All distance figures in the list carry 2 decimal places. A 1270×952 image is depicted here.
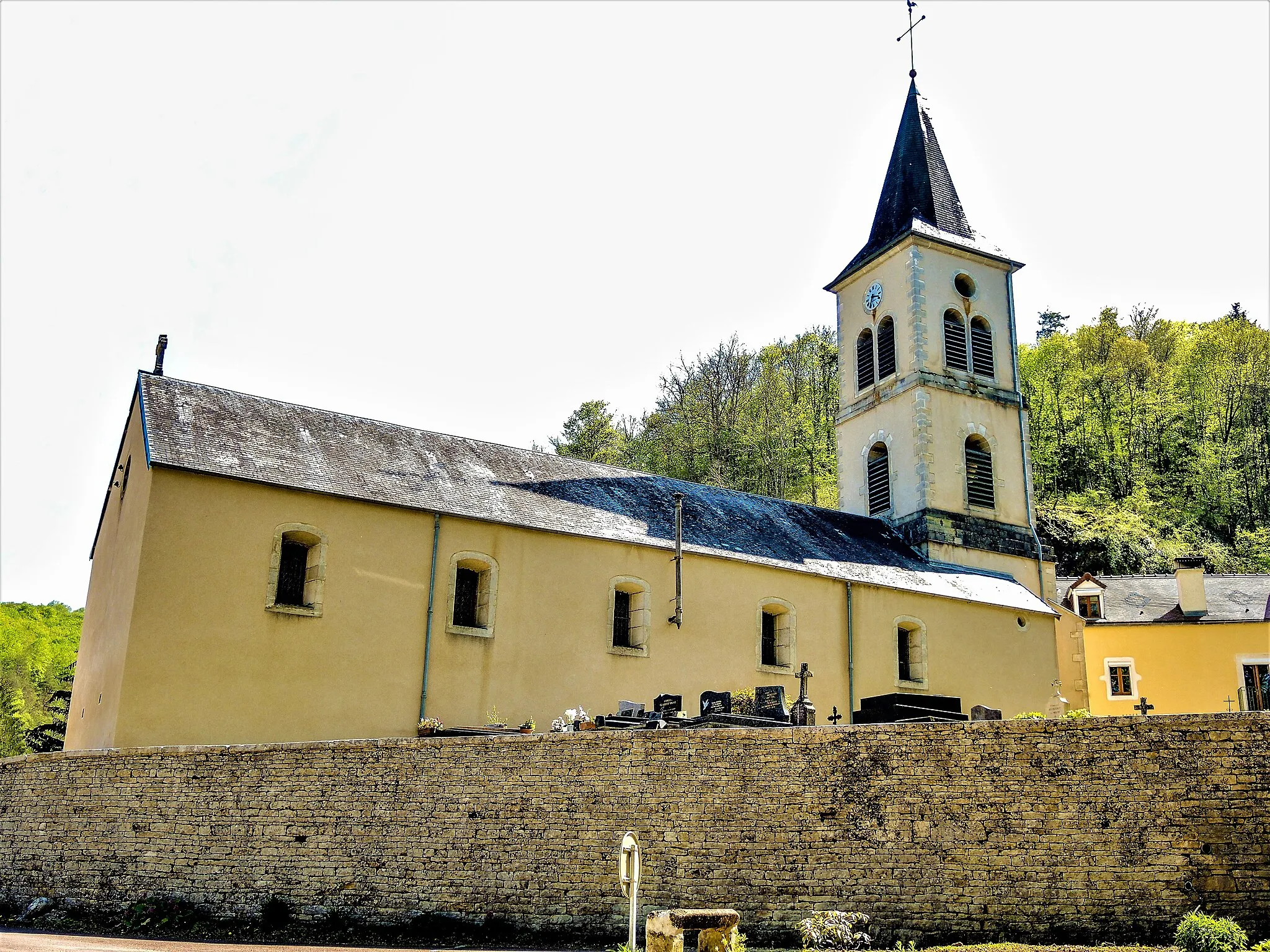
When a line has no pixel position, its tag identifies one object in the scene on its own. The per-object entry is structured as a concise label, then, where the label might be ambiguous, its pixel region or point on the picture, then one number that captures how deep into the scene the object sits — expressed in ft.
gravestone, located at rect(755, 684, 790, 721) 56.85
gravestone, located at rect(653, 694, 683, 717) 58.39
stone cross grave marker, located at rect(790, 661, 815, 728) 56.13
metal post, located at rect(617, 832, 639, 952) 34.50
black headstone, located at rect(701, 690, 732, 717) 56.80
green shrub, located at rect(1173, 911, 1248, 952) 33.65
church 57.67
